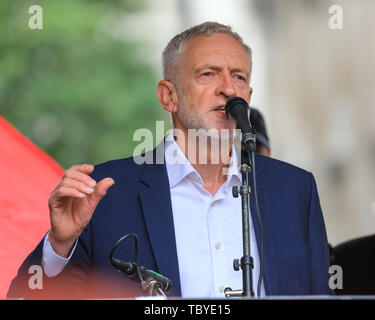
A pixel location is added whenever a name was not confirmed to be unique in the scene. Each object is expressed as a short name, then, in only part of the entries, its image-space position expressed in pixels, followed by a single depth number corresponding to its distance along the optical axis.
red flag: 7.98
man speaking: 6.02
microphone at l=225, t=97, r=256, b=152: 5.20
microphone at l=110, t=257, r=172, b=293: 4.80
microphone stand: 4.80
